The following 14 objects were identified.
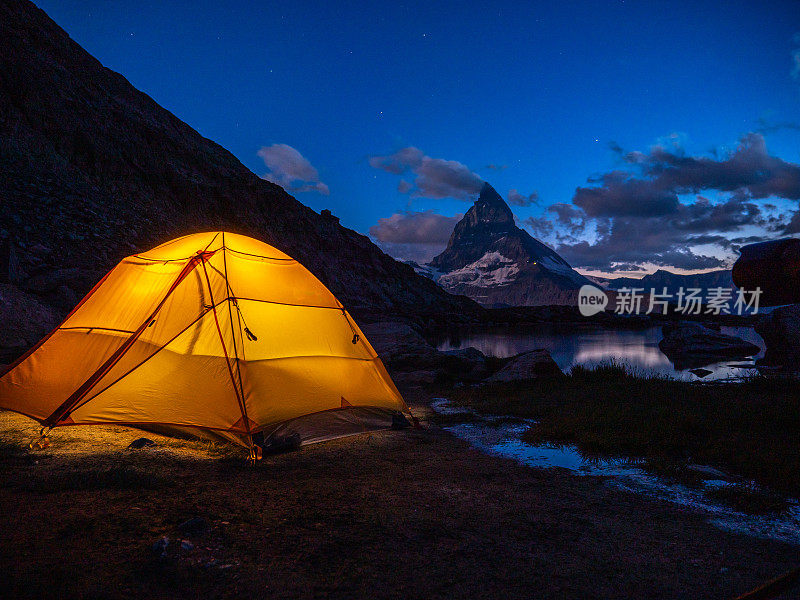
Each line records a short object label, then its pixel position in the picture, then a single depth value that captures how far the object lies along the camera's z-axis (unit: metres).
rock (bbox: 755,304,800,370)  15.71
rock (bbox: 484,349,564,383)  12.89
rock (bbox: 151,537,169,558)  3.28
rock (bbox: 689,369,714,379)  16.98
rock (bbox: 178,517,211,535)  3.64
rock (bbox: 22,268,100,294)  20.38
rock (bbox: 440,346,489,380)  14.73
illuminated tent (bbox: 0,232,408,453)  6.39
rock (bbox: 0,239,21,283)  19.59
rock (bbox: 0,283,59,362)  14.70
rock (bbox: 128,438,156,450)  5.92
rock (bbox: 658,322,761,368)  23.25
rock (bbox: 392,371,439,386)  13.50
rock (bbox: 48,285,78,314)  19.91
